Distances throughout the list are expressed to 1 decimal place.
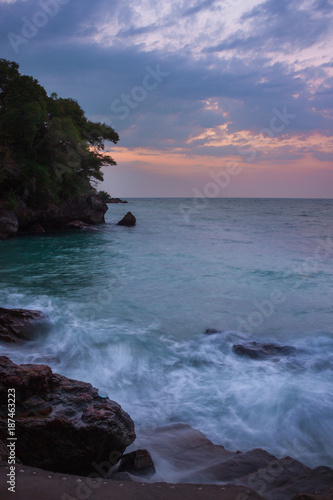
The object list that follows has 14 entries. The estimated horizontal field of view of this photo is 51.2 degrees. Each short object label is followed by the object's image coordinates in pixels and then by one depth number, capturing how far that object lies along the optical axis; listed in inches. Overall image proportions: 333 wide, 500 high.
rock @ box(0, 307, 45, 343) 267.4
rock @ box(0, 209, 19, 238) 845.2
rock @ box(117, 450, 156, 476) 142.3
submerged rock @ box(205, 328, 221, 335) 311.6
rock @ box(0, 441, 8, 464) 124.3
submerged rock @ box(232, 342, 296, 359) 264.1
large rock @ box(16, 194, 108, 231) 957.2
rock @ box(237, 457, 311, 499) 133.1
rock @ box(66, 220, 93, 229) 1115.7
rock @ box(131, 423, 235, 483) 148.6
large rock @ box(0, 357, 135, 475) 140.6
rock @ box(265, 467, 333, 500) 125.3
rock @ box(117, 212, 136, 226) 1370.6
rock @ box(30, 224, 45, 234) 999.0
